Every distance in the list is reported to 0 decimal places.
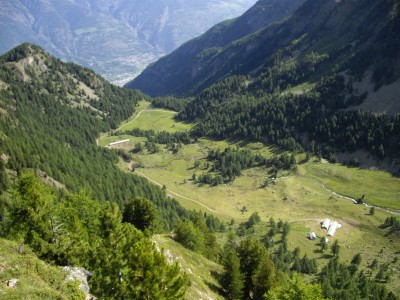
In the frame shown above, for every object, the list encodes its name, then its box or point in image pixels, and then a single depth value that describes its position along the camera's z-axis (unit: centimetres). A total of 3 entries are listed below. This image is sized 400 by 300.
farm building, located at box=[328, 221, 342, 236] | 14461
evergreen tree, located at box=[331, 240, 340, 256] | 13175
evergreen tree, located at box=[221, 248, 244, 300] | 6175
